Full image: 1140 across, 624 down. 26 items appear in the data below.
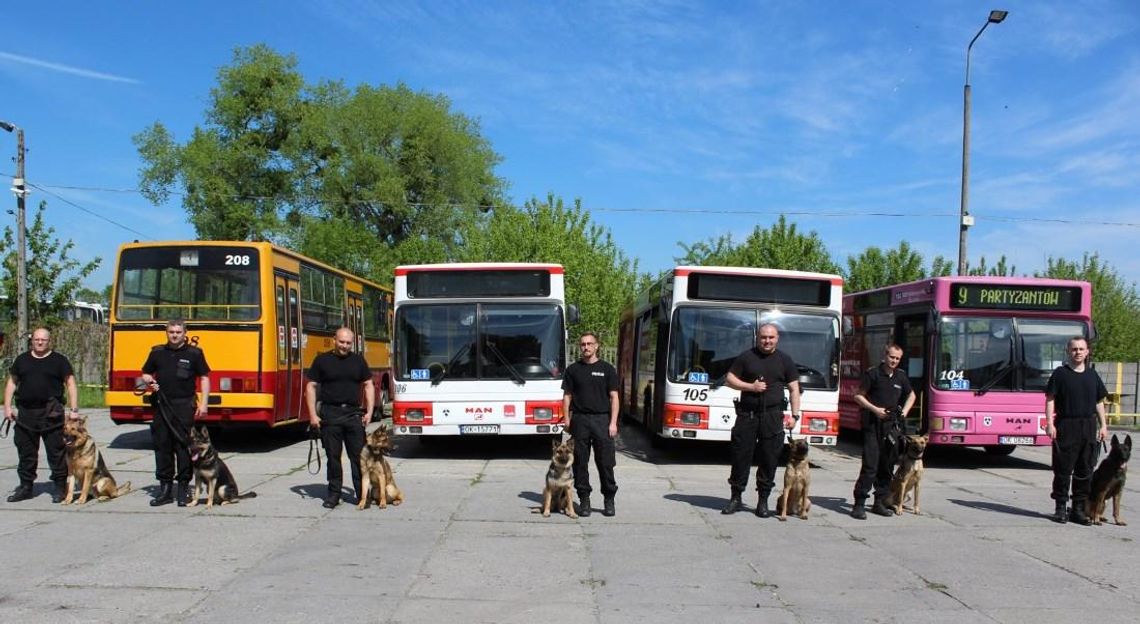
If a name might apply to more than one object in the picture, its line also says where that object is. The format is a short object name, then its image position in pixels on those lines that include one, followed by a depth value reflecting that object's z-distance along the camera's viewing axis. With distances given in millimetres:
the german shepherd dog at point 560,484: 9031
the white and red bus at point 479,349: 13180
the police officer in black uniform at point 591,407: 8945
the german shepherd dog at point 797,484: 9000
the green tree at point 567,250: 34062
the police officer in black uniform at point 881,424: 9492
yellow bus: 13727
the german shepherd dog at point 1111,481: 9211
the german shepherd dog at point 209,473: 9258
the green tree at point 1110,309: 46188
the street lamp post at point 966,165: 21125
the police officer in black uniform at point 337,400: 9297
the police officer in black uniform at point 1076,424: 9383
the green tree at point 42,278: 26344
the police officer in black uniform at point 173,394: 9281
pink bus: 13383
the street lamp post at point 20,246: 23484
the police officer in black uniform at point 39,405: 9273
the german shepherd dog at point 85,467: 9148
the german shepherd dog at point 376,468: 9250
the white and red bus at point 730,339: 12898
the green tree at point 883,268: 48938
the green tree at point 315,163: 42531
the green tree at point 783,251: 36250
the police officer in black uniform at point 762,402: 8984
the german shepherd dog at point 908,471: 9406
